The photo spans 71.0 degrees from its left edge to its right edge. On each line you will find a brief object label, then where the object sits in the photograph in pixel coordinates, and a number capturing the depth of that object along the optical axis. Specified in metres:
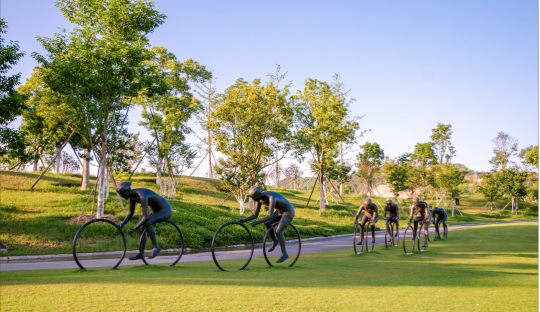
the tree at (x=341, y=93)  48.68
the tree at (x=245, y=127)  27.38
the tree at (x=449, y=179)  45.75
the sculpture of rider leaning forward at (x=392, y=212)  15.12
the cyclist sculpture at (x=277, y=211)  7.93
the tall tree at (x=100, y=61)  16.48
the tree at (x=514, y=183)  52.44
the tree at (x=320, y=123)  32.84
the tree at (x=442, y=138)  60.88
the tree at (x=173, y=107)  27.89
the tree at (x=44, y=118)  22.77
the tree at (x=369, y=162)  48.78
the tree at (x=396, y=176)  45.53
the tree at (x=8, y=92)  14.78
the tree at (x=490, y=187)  51.78
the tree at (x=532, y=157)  46.66
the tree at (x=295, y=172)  50.33
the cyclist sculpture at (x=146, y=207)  7.39
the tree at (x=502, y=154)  77.50
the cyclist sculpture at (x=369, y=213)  13.19
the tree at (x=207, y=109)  31.08
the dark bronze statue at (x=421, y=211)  14.48
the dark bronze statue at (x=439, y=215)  19.56
